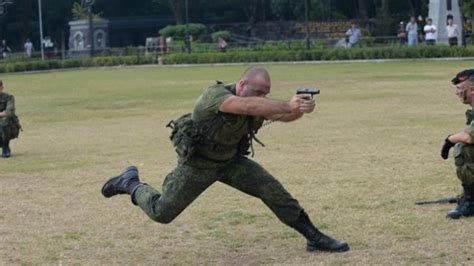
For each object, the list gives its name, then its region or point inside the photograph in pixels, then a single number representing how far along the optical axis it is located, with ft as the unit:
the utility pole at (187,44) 183.73
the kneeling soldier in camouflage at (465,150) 28.50
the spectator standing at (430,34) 150.33
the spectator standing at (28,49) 213.91
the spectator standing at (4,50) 213.09
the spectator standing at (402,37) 168.21
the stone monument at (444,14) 166.30
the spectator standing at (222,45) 184.75
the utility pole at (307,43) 173.15
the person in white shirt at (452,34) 147.02
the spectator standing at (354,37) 169.60
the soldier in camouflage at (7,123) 49.52
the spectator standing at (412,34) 154.71
